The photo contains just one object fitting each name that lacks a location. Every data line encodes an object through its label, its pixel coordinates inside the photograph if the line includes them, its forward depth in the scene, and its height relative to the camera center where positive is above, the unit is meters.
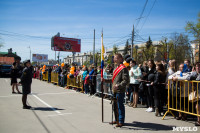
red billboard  38.96 +4.89
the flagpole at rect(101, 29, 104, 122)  5.35 +0.30
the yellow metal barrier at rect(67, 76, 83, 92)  12.95 -1.34
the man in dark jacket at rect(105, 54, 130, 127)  4.91 -0.57
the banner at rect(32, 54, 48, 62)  72.95 +3.27
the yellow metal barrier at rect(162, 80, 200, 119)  5.19 -0.95
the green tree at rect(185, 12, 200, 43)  28.88 +6.17
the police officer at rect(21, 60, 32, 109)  7.14 -0.71
